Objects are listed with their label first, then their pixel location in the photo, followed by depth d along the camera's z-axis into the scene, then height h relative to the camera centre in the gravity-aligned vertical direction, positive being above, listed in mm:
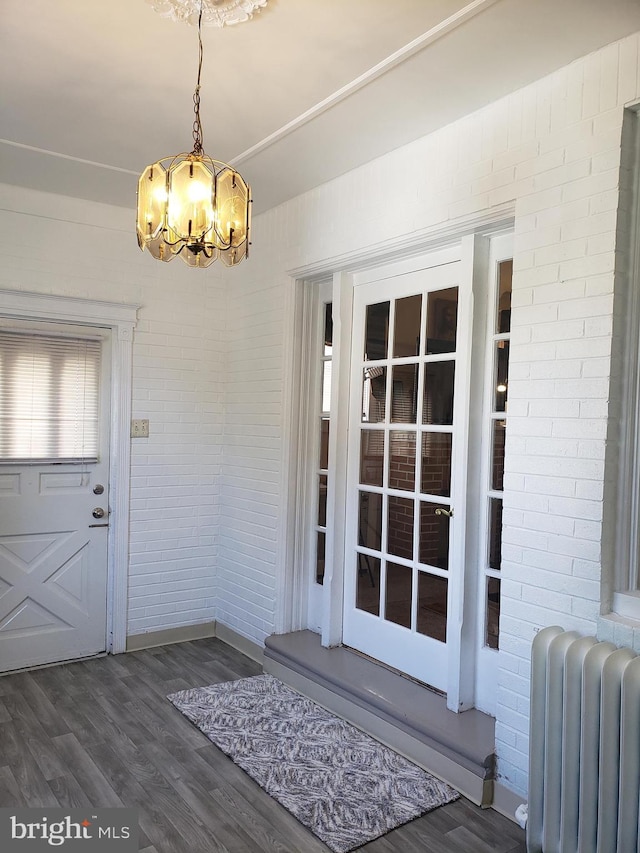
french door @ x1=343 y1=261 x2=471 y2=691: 2988 -267
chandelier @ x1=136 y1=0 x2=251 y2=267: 1823 +574
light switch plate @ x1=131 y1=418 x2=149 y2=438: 4086 -117
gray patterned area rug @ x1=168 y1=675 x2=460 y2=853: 2404 -1480
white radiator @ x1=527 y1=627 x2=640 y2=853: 1895 -1001
